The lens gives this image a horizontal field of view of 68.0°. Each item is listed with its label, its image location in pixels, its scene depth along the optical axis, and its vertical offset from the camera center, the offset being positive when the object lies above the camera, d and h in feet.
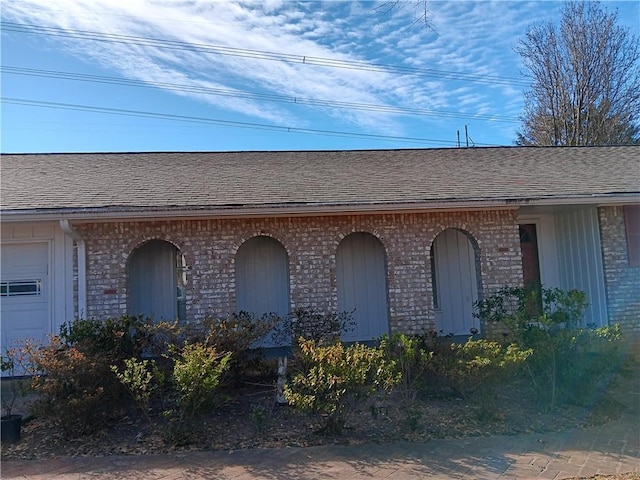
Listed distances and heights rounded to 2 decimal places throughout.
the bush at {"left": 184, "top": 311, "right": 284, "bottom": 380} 19.79 -2.05
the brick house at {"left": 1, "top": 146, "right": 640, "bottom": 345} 26.02 +2.85
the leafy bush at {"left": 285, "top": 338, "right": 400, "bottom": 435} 15.79 -3.33
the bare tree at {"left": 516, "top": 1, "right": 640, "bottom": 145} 81.00 +33.58
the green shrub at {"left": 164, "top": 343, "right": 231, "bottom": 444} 15.96 -3.35
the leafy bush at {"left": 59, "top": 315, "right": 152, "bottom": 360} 19.24 -1.80
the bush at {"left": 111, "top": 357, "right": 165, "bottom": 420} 16.40 -3.04
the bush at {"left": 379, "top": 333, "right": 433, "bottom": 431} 18.22 -3.24
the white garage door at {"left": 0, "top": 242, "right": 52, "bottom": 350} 26.30 +0.35
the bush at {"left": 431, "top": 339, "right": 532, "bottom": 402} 17.95 -3.35
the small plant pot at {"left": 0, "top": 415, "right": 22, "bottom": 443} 16.99 -4.70
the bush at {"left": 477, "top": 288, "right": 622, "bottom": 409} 18.93 -3.07
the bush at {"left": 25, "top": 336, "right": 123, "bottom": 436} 16.61 -3.32
